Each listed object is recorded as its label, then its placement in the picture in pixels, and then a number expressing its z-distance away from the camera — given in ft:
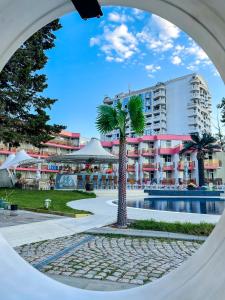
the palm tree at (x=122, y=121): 22.72
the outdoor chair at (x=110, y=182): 69.88
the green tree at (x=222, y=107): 52.42
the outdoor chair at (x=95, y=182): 69.01
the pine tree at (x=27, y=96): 45.94
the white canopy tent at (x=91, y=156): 60.95
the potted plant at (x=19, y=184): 70.77
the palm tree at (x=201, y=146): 91.12
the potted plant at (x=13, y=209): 24.25
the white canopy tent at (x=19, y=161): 68.67
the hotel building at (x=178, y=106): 188.26
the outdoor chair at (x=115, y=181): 71.64
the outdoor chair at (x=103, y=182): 69.40
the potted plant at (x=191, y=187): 71.88
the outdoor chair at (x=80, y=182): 69.48
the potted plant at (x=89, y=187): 64.76
